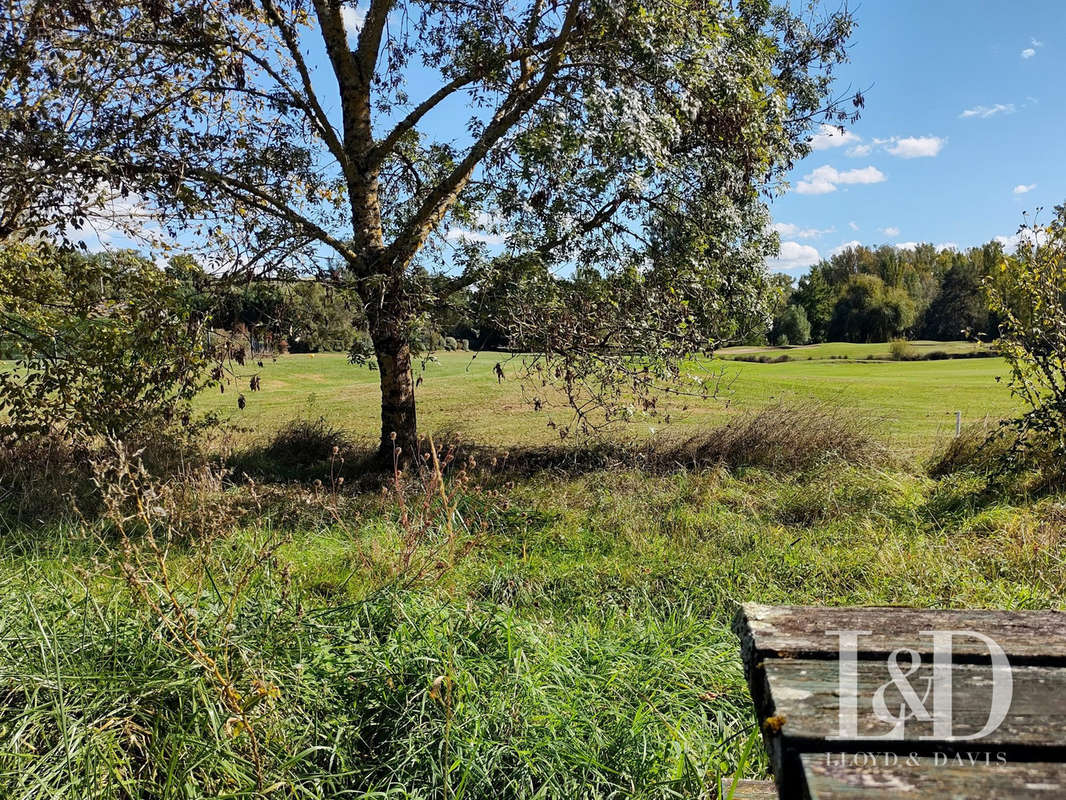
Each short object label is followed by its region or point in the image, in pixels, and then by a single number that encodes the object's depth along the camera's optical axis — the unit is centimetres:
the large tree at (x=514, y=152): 800
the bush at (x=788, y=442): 998
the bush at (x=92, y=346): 827
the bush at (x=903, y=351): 4209
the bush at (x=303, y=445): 1162
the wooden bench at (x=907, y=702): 104
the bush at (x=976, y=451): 891
